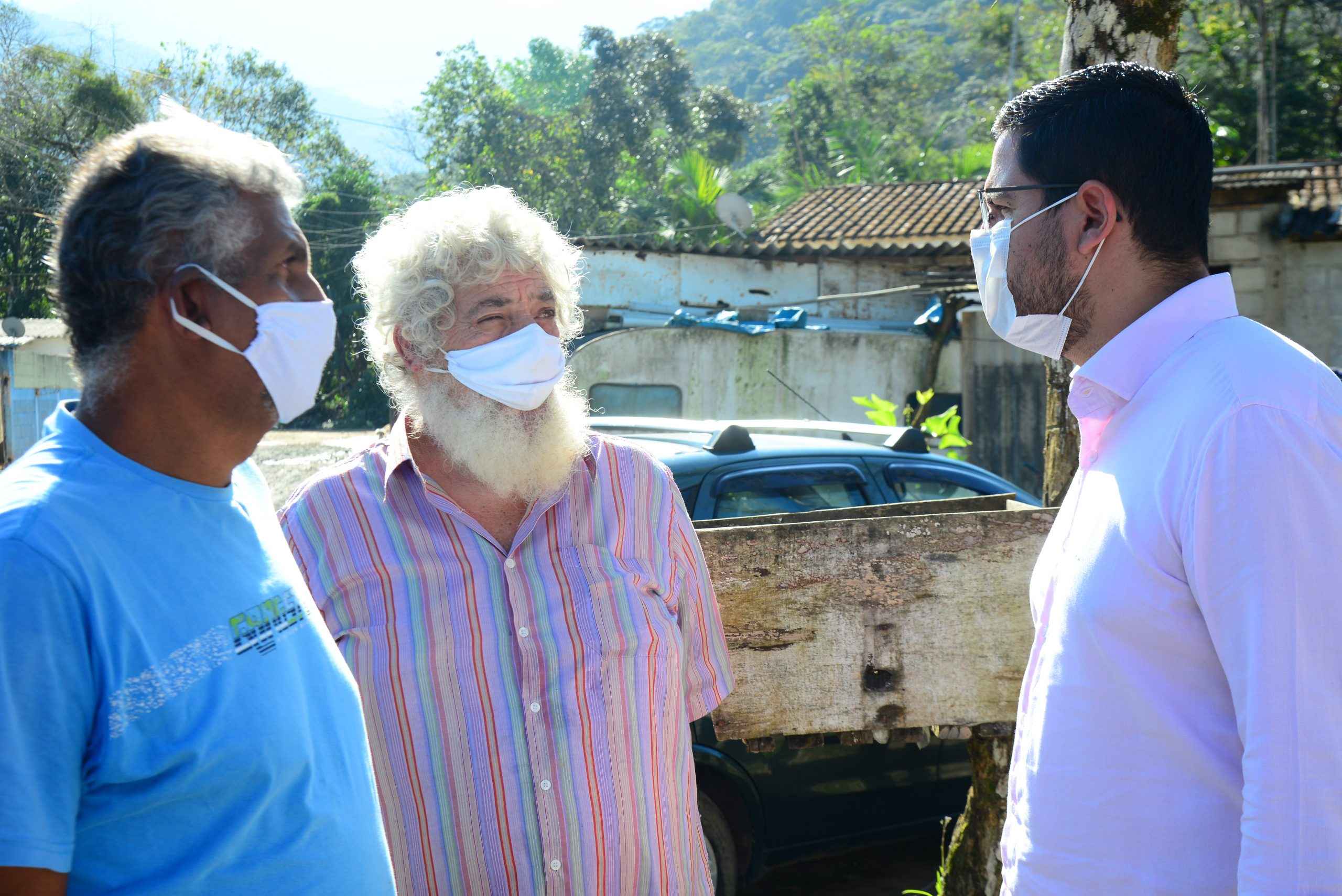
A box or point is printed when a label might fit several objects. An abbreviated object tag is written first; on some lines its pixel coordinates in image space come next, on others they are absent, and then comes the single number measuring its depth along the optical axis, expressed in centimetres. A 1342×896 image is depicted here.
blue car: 391
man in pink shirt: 127
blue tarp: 1380
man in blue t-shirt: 114
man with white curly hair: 199
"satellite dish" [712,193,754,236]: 1934
